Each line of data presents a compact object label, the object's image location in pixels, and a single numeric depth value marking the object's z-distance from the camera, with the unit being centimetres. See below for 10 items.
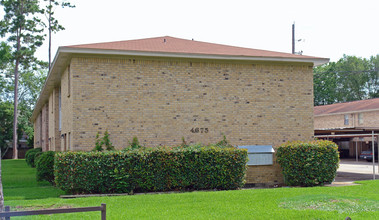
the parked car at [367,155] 3907
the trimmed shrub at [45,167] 1686
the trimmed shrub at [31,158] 3024
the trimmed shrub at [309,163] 1617
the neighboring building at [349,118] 4094
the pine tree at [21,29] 4828
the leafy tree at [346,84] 6869
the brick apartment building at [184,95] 1597
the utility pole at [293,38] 4231
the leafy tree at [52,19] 4928
